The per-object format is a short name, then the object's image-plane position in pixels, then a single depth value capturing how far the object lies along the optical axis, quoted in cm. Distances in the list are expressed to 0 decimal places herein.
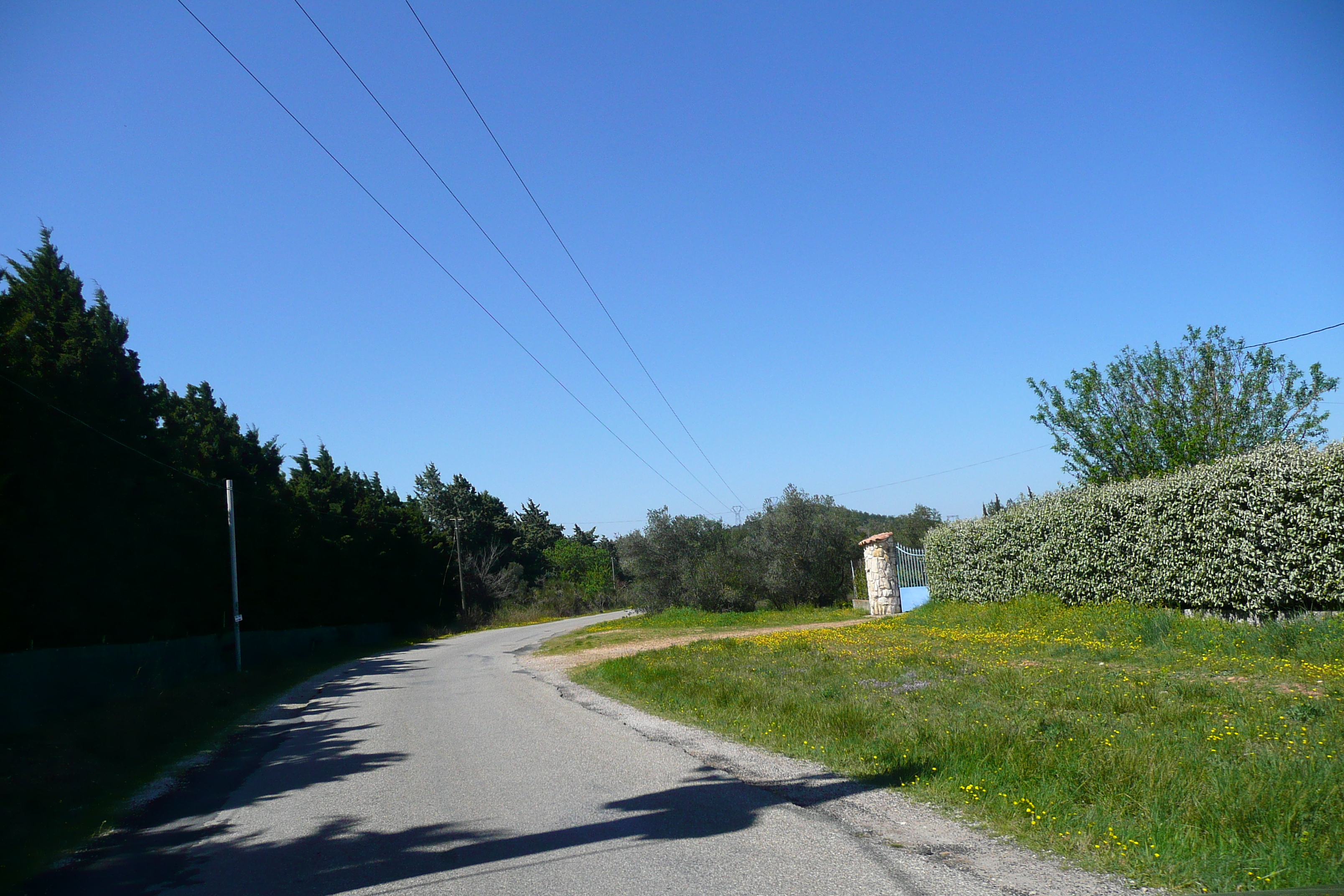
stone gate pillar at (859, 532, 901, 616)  2833
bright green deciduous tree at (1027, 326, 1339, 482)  2281
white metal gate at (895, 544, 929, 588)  2791
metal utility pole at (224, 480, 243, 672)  2286
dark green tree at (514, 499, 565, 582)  8456
